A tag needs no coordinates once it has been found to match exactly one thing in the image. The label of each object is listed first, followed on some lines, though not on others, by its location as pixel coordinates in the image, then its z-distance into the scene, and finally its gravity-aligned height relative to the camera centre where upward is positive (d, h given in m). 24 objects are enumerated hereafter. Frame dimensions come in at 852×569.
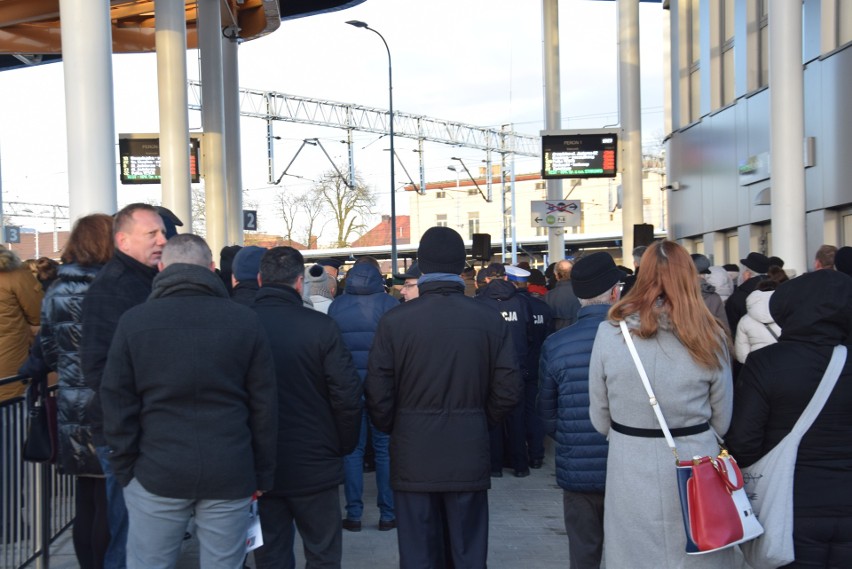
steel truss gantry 42.25 +7.01
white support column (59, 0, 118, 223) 9.33 +1.58
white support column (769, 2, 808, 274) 12.96 +1.63
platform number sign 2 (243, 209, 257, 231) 22.22 +0.85
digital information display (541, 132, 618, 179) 20.05 +1.94
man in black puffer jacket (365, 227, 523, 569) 4.91 -0.85
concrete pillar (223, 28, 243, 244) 22.20 +2.95
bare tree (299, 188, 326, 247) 63.00 +3.13
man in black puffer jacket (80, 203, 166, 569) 4.57 -0.16
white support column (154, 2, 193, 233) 16.05 +2.38
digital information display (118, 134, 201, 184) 19.17 +2.05
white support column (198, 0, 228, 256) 18.75 +2.92
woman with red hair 4.00 -0.68
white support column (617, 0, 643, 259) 19.70 +2.80
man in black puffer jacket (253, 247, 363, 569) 4.84 -0.90
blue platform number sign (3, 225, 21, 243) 31.49 +0.94
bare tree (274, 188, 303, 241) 65.00 +3.29
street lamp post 35.24 +6.18
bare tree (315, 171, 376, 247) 60.53 +3.18
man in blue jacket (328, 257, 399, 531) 7.33 -0.66
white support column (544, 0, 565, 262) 23.92 +4.13
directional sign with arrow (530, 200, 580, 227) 22.59 +0.81
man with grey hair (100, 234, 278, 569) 3.94 -0.69
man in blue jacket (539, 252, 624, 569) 4.85 -0.90
